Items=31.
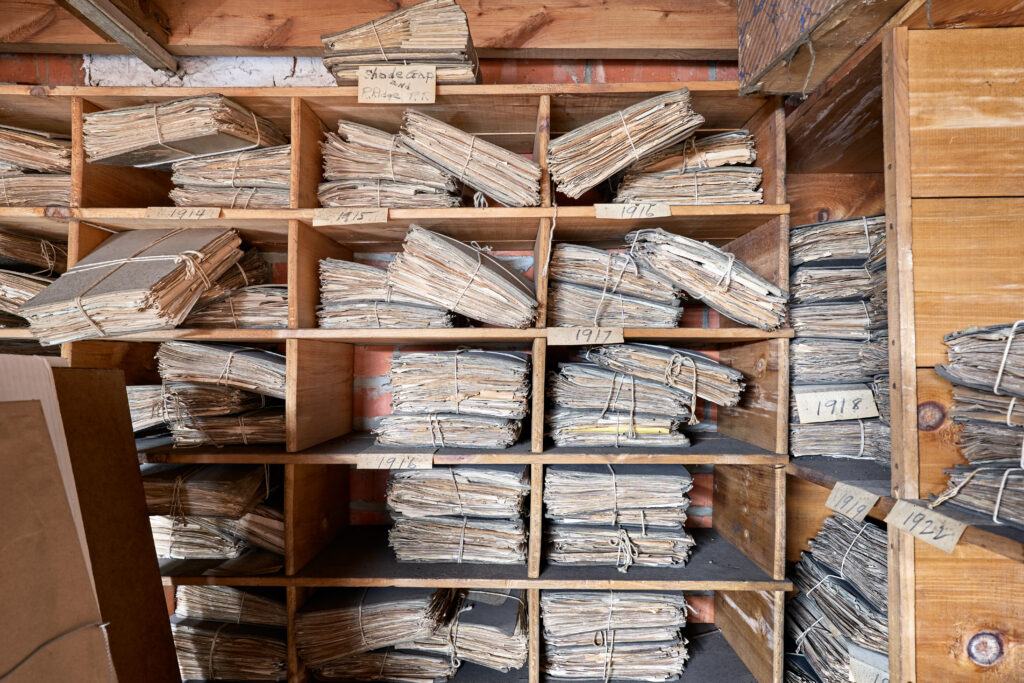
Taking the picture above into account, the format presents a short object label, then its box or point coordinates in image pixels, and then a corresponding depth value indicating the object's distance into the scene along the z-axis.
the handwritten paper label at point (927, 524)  1.04
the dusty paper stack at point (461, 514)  1.89
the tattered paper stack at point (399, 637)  1.82
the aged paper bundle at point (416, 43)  1.68
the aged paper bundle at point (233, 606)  1.92
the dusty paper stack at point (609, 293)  1.89
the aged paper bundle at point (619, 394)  1.88
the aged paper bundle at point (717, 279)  1.69
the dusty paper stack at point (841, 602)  1.53
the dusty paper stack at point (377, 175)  1.90
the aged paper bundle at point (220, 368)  1.86
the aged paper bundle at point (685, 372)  1.83
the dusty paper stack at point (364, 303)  1.89
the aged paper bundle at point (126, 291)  1.54
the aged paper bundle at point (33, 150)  1.90
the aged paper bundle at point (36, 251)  1.94
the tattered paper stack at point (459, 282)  1.72
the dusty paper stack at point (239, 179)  1.89
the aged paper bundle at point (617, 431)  1.87
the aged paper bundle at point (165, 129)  1.71
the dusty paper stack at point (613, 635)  1.87
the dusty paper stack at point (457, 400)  1.86
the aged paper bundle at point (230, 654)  1.87
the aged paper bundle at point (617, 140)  1.66
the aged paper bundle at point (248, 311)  1.88
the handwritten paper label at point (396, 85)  1.72
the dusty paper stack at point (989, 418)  1.02
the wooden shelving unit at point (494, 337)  1.73
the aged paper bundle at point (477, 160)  1.77
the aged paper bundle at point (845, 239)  1.77
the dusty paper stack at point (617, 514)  1.87
